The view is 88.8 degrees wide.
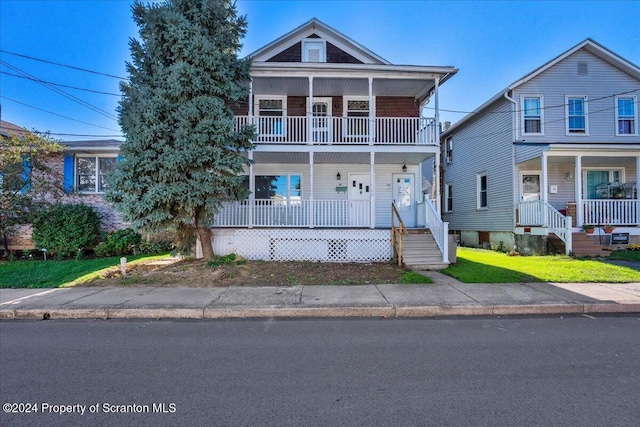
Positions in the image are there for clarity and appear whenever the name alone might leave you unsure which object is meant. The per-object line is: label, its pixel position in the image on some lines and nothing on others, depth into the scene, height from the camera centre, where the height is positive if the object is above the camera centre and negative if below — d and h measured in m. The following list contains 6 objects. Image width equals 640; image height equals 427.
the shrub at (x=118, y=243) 12.59 -1.05
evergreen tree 8.49 +2.53
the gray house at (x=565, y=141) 13.58 +3.34
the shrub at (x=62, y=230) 12.14 -0.52
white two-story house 11.32 +2.31
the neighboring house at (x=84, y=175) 13.79 +1.81
